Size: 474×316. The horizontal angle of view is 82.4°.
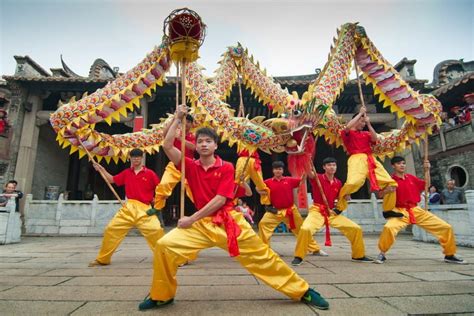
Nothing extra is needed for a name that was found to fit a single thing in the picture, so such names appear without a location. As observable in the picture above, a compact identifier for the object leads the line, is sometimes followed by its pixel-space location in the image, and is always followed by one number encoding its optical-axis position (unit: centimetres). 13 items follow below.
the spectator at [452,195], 701
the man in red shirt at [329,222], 377
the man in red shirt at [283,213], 465
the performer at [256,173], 452
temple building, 876
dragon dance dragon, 317
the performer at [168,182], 420
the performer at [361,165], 397
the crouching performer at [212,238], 202
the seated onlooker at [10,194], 704
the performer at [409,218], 379
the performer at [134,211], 381
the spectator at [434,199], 727
